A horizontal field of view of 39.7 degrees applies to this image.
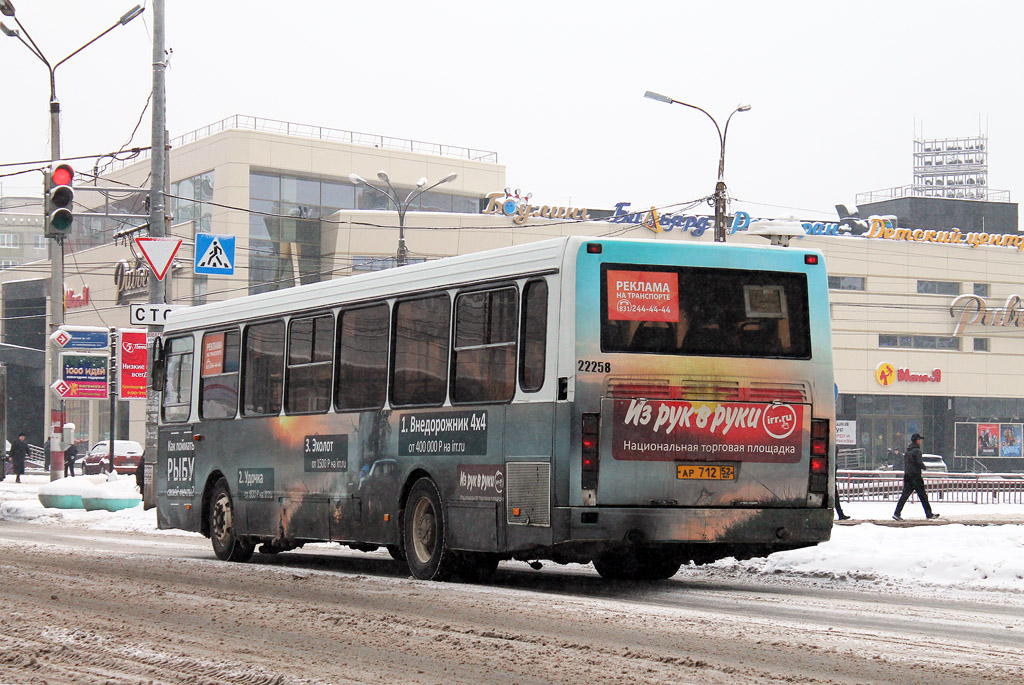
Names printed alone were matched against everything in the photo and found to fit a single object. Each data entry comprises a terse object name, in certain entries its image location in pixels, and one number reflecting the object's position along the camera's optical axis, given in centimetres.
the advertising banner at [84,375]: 3556
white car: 6188
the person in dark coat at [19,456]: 5228
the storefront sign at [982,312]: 7406
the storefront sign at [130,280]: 6994
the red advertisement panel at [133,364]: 3231
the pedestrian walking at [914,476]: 2539
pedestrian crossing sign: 2638
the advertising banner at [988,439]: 7462
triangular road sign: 2356
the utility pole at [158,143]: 2505
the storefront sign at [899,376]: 7294
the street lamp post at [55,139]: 3134
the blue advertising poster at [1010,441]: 7481
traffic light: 2127
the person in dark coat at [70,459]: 4825
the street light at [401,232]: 3784
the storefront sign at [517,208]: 6719
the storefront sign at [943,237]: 7288
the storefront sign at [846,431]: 5513
